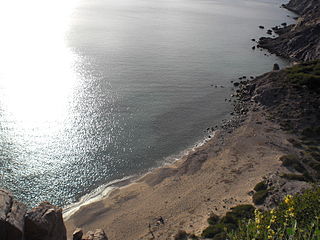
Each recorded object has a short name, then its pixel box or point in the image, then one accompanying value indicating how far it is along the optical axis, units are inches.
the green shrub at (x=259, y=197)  1441.9
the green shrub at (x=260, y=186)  1552.0
